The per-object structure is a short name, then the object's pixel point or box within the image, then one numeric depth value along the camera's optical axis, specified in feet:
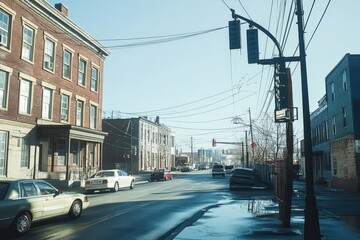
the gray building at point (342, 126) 87.30
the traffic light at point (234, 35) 43.06
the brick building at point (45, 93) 83.82
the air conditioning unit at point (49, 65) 99.45
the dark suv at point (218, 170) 187.93
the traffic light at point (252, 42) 43.11
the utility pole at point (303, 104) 29.96
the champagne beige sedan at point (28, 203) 33.65
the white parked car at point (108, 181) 88.07
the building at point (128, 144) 216.33
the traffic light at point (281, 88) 38.65
